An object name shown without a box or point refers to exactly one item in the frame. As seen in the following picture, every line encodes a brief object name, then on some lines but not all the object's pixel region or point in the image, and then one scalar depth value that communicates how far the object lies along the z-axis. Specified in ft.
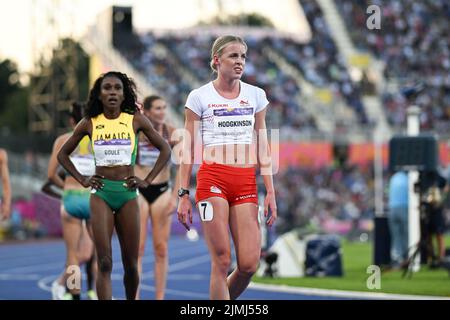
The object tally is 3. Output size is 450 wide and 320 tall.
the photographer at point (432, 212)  125.08
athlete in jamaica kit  65.16
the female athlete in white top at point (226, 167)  59.26
